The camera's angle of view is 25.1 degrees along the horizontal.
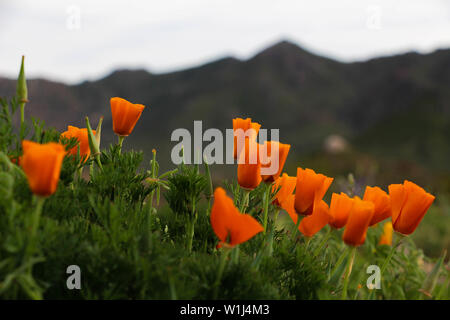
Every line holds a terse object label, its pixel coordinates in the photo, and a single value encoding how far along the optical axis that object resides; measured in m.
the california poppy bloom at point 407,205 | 0.69
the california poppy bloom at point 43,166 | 0.61
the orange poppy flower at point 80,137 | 0.71
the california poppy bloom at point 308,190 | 0.69
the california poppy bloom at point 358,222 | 0.67
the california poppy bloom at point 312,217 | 0.71
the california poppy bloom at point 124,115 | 0.72
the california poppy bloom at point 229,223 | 0.63
